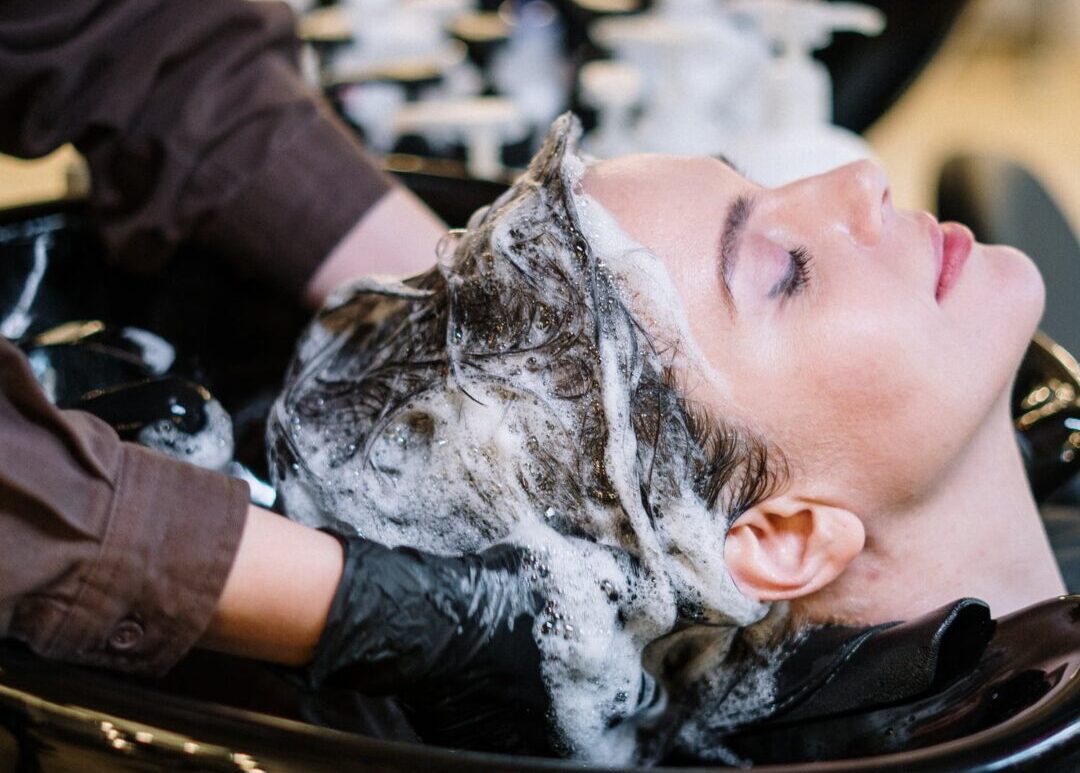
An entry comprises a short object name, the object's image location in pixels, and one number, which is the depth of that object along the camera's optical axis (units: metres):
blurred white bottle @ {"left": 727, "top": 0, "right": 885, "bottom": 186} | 1.28
